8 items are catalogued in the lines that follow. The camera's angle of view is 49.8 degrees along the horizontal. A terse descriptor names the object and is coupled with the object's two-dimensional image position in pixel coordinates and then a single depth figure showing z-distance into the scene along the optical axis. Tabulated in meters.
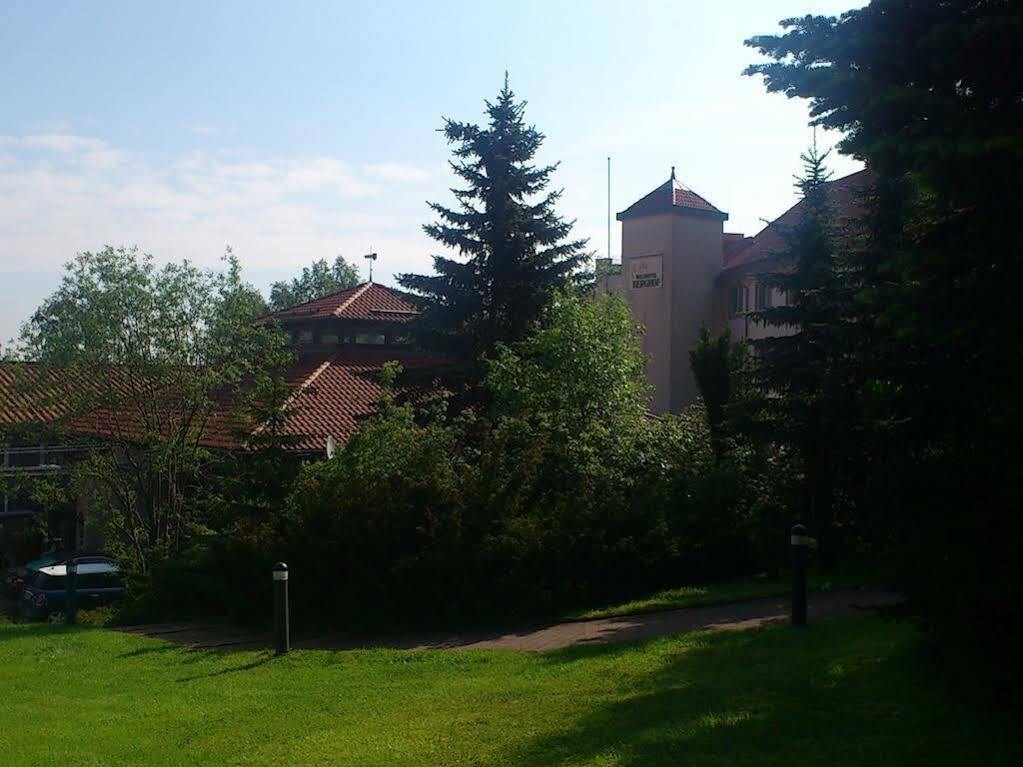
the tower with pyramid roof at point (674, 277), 43.56
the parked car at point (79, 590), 22.94
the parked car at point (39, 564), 25.67
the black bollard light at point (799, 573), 10.83
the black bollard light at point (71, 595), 16.89
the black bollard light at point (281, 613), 12.27
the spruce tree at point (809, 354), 16.62
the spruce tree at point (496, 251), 25.55
